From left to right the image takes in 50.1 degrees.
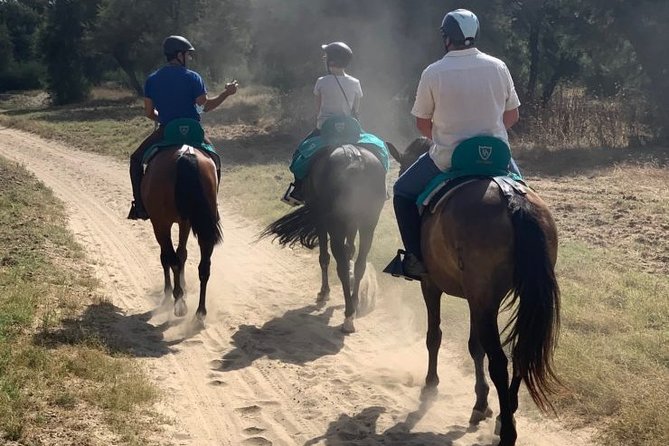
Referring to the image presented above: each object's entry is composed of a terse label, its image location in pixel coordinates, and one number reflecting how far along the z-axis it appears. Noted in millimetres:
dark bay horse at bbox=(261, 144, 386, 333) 7316
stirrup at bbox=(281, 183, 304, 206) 8534
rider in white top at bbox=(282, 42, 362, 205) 7906
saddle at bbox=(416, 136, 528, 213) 4773
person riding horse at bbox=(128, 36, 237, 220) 7840
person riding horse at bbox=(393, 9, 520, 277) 4824
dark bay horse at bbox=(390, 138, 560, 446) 4266
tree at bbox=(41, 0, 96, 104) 43562
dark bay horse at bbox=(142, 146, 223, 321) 7262
